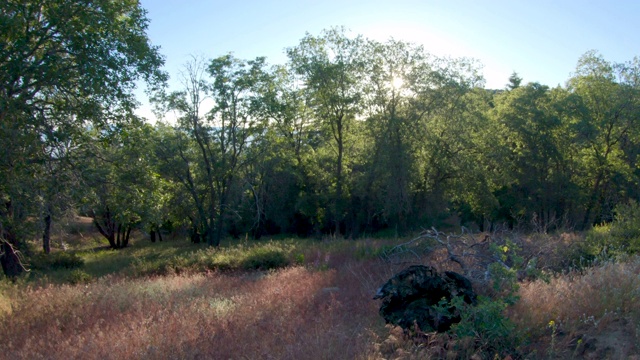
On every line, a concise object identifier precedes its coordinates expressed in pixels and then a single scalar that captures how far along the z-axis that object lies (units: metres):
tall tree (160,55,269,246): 28.34
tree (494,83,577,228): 29.08
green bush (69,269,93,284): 14.38
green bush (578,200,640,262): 10.30
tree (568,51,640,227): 27.73
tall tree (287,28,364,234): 28.19
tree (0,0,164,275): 8.65
